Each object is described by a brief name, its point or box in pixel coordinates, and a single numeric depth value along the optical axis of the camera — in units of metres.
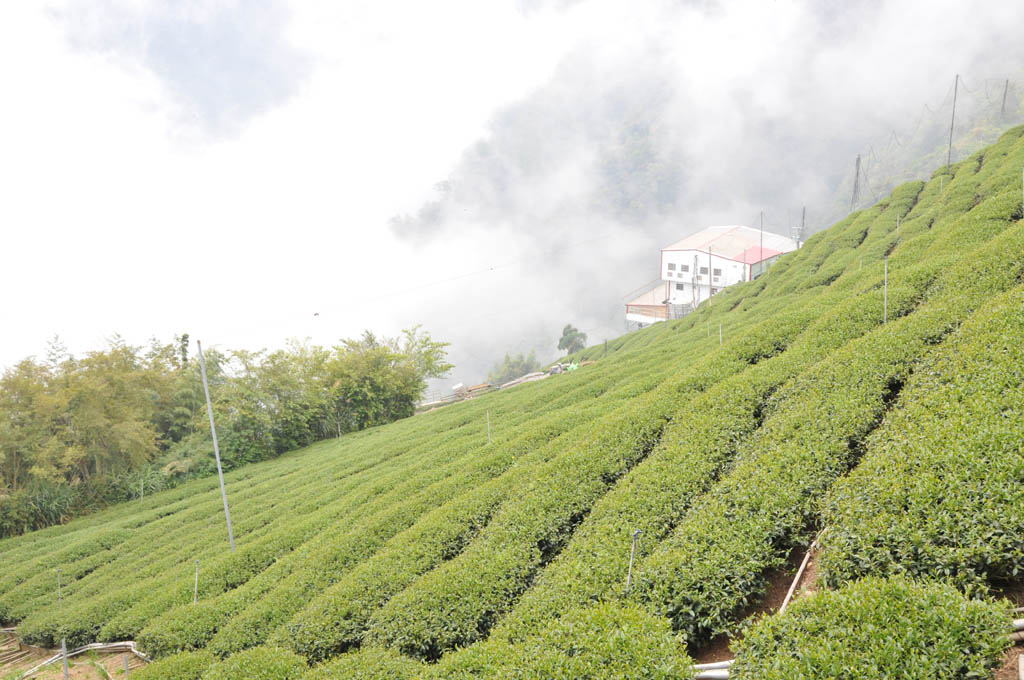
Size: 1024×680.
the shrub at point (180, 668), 11.19
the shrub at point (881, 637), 4.70
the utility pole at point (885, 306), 12.73
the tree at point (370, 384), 44.97
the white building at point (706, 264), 76.94
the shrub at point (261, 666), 9.62
